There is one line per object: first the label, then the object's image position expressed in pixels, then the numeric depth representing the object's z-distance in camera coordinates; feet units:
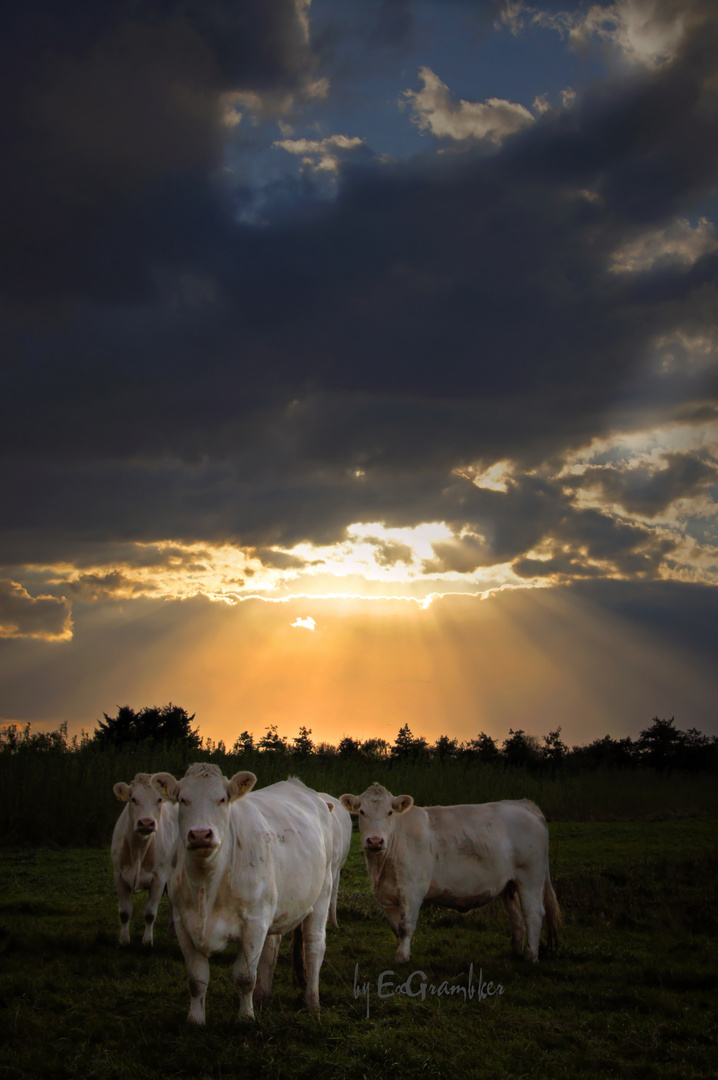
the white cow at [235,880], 19.60
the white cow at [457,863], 32.68
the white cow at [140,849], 33.30
